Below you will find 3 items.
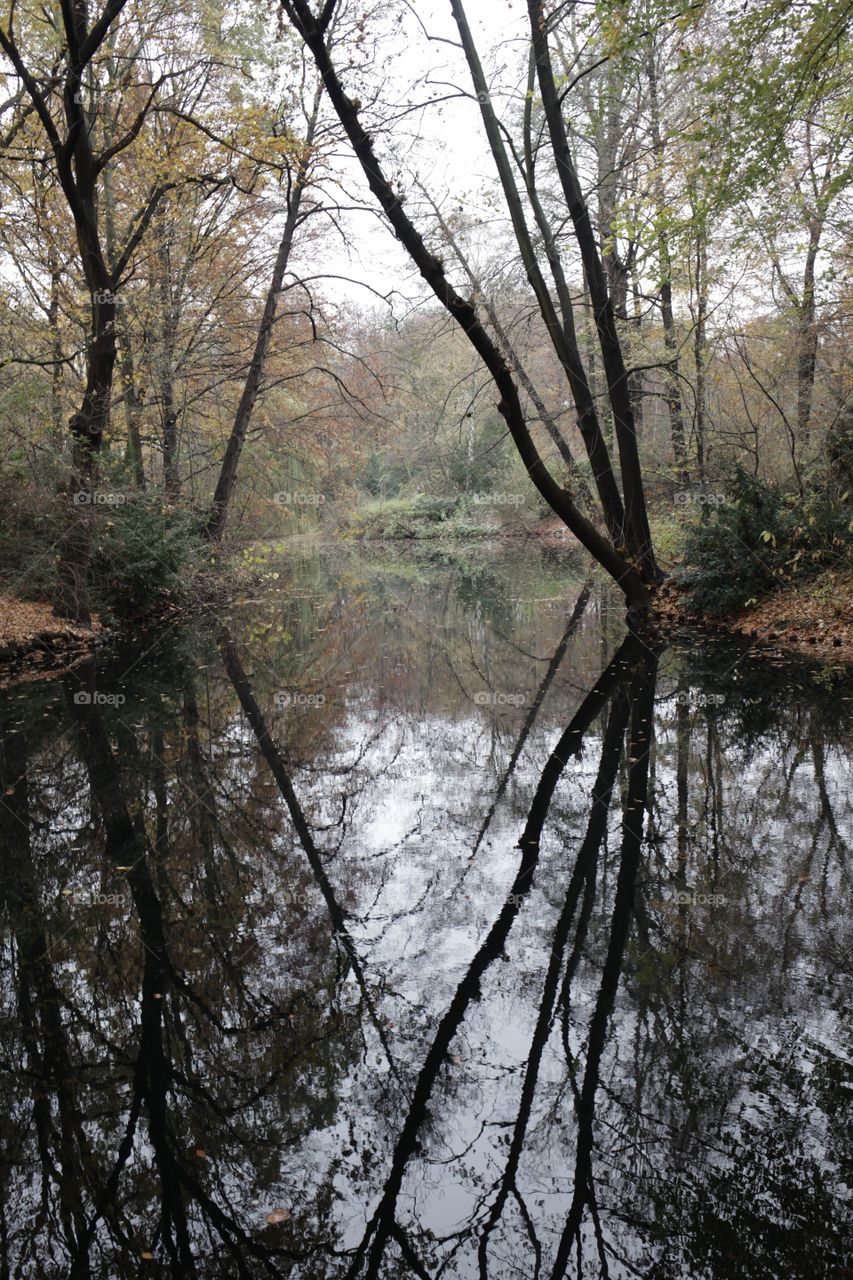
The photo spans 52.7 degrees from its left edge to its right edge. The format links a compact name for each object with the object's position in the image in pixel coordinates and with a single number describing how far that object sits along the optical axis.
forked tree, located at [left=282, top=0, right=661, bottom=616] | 8.55
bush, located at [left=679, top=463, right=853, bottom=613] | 11.54
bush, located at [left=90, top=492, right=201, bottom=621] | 13.58
